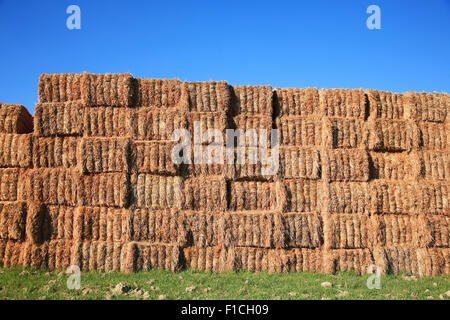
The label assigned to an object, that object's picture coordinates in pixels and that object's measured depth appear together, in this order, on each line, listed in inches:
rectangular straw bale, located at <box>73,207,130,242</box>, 434.3
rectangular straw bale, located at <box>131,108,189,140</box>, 445.7
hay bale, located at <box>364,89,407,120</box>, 477.1
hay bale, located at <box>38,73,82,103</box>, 452.8
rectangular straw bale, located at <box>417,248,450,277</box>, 449.1
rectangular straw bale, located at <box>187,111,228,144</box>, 443.5
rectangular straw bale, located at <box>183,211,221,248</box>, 433.7
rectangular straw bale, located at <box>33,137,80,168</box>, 445.7
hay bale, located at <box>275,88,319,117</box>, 468.1
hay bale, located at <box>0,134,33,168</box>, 445.1
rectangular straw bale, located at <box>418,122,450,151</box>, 483.5
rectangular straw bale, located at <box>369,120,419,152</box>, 470.9
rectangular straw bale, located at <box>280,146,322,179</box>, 451.2
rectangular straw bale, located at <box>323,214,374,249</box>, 442.0
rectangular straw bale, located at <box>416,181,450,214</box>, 462.9
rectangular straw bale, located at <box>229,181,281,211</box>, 443.8
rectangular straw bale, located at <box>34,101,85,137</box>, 448.1
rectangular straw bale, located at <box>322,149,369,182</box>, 453.7
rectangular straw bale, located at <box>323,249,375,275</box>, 436.5
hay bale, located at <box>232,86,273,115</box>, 457.7
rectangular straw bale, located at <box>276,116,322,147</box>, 459.8
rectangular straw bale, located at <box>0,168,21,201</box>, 445.4
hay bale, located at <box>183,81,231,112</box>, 449.4
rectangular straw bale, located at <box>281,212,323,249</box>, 442.0
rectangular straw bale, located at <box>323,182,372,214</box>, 449.1
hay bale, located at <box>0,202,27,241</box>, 435.8
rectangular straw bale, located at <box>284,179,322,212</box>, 449.7
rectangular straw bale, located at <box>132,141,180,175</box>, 439.2
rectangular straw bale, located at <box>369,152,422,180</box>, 472.4
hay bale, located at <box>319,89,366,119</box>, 467.2
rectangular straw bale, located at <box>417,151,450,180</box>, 474.3
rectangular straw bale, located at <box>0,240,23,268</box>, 435.2
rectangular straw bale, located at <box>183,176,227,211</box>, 438.6
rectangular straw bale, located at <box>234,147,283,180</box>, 444.5
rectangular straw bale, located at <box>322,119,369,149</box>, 458.9
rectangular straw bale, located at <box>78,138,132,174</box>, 437.1
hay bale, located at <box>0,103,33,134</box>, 456.4
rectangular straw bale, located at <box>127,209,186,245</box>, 432.8
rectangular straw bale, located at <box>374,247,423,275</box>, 446.0
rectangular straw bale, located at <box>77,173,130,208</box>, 436.8
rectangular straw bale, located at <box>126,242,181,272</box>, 420.8
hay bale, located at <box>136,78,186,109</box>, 455.2
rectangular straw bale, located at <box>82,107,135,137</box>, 446.3
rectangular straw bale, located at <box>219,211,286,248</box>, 434.6
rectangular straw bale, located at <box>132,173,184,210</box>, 438.6
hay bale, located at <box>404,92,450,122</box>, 482.0
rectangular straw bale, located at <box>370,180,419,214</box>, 459.8
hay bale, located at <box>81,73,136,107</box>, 446.9
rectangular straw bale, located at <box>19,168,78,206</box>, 439.2
